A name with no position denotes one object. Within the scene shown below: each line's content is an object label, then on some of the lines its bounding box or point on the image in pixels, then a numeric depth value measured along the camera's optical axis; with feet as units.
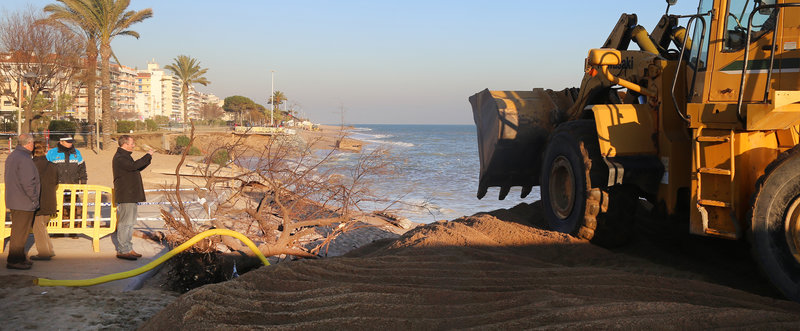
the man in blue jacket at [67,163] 34.04
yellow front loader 17.53
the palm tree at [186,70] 232.94
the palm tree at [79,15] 97.19
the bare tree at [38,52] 97.29
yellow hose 20.94
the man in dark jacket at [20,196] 24.80
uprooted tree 28.86
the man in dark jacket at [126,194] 26.96
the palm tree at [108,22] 99.60
